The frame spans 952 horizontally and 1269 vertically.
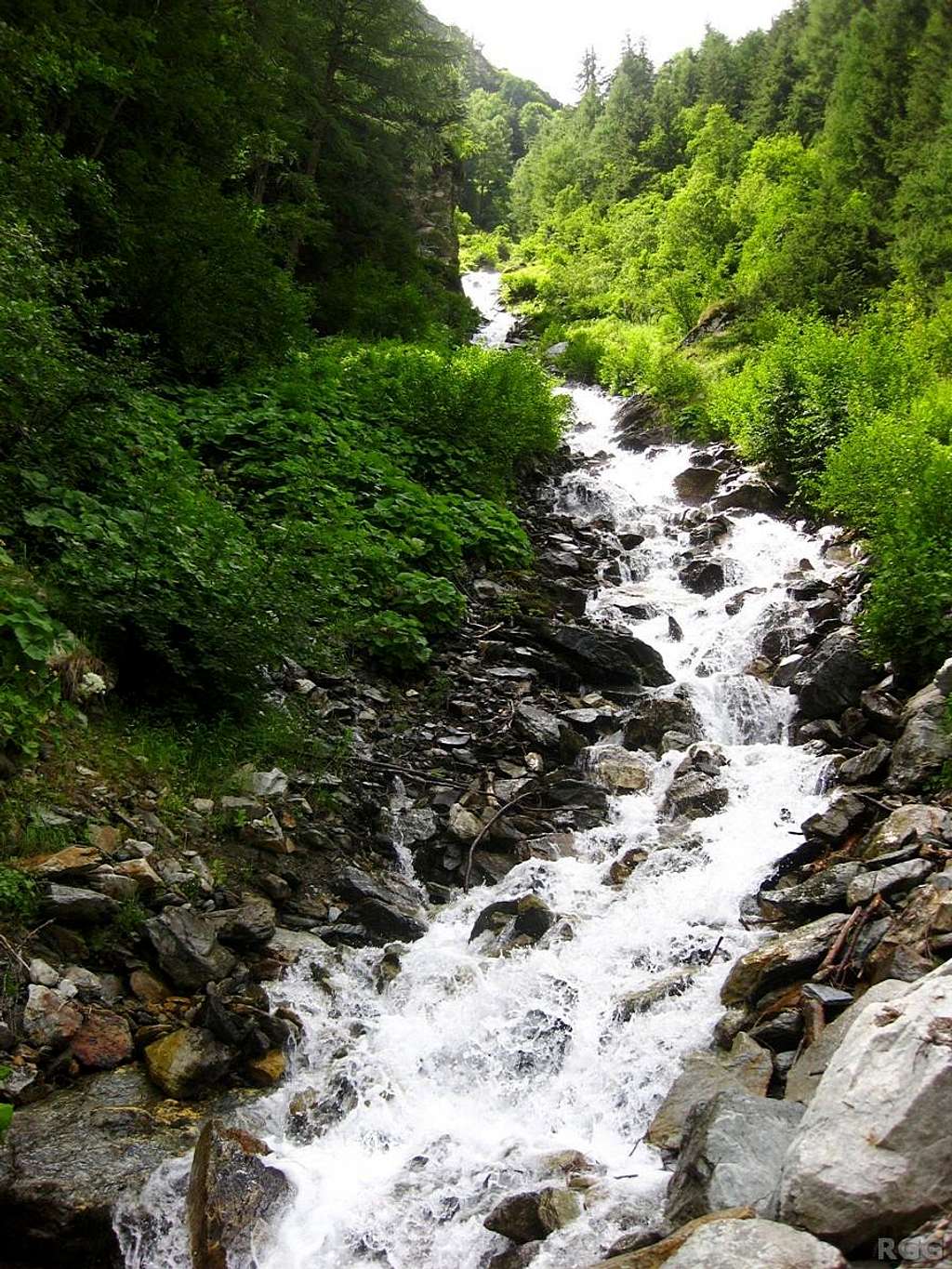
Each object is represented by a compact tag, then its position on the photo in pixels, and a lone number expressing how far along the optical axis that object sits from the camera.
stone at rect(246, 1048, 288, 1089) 4.78
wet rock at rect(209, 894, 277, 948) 5.34
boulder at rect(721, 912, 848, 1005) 5.04
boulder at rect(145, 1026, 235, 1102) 4.42
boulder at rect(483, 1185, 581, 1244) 3.94
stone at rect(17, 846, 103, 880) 4.72
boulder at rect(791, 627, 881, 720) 8.95
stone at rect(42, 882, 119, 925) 4.62
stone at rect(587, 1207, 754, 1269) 3.09
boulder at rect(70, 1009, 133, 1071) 4.33
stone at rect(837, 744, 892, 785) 7.29
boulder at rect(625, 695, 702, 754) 9.30
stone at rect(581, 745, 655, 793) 8.56
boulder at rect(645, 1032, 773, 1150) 4.38
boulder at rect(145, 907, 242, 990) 4.88
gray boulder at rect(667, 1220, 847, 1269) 2.56
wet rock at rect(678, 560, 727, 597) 13.83
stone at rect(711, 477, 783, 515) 16.30
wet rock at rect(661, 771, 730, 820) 7.99
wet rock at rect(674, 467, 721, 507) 17.75
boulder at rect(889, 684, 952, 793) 6.67
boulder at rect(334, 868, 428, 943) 6.30
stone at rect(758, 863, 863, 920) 5.68
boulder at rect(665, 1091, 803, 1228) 3.30
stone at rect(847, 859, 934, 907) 5.11
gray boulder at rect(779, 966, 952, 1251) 2.67
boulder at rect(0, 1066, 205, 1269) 3.60
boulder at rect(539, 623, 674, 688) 10.30
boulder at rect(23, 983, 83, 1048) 4.19
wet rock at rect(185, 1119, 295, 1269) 3.85
